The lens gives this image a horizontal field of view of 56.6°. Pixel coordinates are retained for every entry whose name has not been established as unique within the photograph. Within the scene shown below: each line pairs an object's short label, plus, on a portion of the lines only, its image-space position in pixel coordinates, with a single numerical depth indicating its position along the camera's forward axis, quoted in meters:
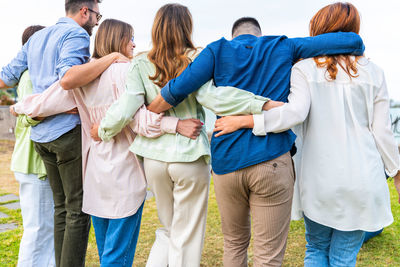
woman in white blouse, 1.92
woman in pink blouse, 2.28
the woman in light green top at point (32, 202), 2.60
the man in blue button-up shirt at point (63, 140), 2.39
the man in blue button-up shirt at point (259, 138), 1.84
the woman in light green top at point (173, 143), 2.08
